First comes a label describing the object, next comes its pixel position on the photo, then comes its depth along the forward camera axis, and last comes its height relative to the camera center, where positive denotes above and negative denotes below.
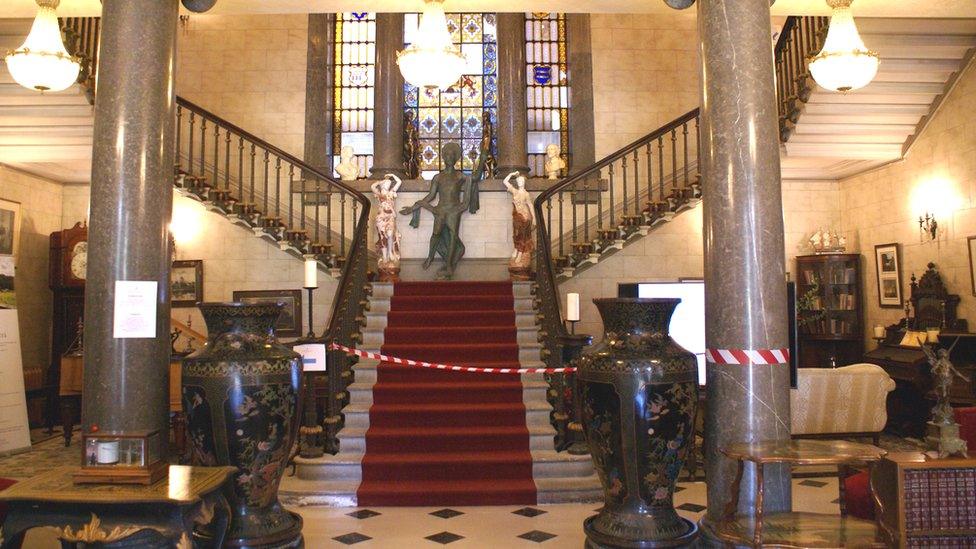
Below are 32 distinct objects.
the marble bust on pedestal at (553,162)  10.89 +2.29
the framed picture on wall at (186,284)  9.18 +0.44
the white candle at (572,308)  6.38 +0.04
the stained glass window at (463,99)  12.16 +3.66
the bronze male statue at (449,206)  9.77 +1.48
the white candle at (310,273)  6.30 +0.38
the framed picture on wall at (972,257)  7.88 +0.55
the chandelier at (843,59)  6.25 +2.25
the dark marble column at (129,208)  4.12 +0.65
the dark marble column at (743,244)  3.96 +0.37
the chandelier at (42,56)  5.95 +2.19
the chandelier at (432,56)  6.06 +2.19
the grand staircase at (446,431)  5.21 -0.93
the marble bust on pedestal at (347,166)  10.58 +2.20
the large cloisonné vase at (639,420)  3.95 -0.60
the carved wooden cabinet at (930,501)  3.13 -0.84
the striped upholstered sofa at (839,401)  6.34 -0.80
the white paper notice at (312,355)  5.56 -0.30
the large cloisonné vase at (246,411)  3.90 -0.51
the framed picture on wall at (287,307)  8.85 +0.12
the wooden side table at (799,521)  3.03 -0.98
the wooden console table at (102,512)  2.79 -0.76
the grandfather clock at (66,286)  9.11 +0.42
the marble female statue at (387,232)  8.80 +1.02
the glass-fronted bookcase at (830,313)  10.09 -0.04
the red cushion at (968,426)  3.99 -0.66
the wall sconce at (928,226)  8.60 +0.99
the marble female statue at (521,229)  8.84 +1.04
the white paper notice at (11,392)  7.14 -0.72
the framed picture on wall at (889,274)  9.38 +0.46
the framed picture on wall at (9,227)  8.93 +1.16
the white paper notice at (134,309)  4.12 +0.05
